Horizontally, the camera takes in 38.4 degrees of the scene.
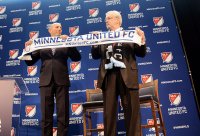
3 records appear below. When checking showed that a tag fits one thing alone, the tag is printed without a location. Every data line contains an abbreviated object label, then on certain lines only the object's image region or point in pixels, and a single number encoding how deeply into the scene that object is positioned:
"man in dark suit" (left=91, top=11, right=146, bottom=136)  3.00
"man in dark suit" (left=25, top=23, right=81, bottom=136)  3.71
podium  2.90
